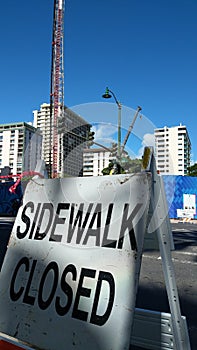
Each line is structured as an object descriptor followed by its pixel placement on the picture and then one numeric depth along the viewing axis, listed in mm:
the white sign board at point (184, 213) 15883
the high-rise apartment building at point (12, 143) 135000
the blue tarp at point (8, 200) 19719
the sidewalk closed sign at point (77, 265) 1560
